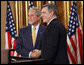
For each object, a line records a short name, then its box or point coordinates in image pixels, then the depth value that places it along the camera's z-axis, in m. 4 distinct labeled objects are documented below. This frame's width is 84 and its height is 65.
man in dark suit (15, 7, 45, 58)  3.94
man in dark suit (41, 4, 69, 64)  3.06
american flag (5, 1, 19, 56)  6.43
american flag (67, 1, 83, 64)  5.81
